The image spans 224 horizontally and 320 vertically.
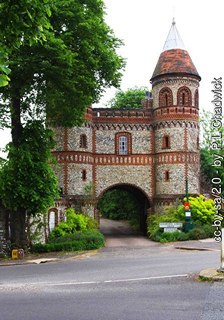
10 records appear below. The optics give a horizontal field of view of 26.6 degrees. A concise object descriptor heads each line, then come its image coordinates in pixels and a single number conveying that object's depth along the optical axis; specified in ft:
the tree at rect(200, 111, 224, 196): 131.83
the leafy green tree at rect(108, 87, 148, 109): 187.51
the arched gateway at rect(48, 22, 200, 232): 113.19
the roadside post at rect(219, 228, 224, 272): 39.33
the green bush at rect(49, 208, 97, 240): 93.45
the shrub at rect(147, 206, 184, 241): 105.07
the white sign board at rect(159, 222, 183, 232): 99.50
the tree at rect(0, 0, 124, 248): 63.93
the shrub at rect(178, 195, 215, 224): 101.91
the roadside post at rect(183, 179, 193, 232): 98.17
